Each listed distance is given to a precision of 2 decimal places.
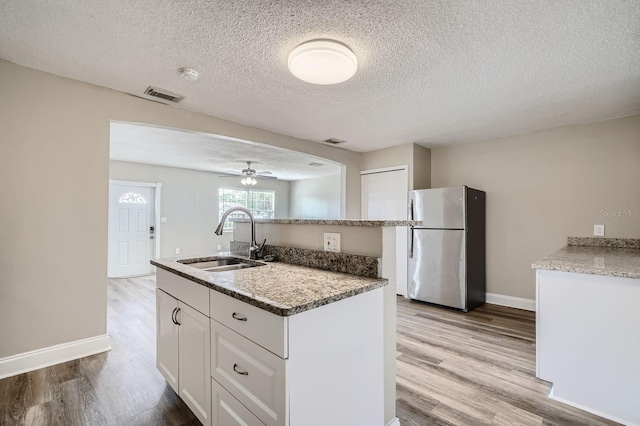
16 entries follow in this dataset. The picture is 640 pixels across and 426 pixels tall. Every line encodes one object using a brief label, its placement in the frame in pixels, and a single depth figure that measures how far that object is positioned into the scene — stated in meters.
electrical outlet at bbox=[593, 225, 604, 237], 3.25
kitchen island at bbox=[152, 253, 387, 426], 1.03
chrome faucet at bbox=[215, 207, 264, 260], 2.02
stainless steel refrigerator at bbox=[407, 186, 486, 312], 3.64
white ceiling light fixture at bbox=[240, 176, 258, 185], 6.05
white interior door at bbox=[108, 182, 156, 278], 5.64
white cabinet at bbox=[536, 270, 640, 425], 1.67
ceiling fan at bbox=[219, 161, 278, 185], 5.83
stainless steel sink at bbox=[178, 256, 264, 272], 2.00
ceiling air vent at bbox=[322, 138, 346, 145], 4.27
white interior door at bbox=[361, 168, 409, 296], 4.40
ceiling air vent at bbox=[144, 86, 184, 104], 2.60
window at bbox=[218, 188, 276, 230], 7.46
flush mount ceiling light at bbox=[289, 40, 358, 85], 1.82
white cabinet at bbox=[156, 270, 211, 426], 1.46
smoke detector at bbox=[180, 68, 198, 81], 2.25
